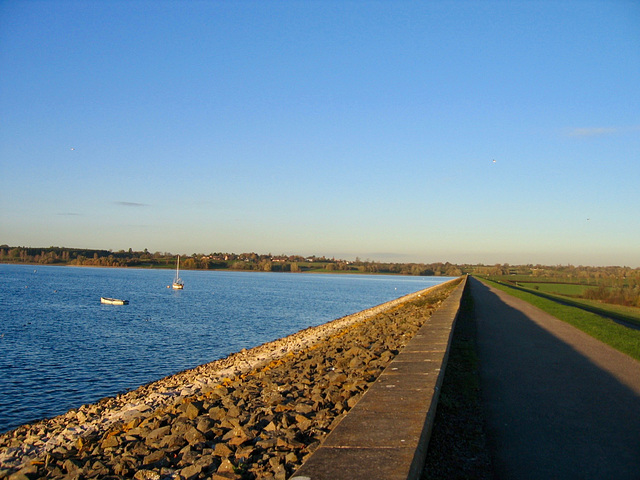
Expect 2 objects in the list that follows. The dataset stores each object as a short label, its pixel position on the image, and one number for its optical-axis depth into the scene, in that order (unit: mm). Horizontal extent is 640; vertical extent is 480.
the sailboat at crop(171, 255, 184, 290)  72688
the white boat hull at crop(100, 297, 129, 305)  42219
